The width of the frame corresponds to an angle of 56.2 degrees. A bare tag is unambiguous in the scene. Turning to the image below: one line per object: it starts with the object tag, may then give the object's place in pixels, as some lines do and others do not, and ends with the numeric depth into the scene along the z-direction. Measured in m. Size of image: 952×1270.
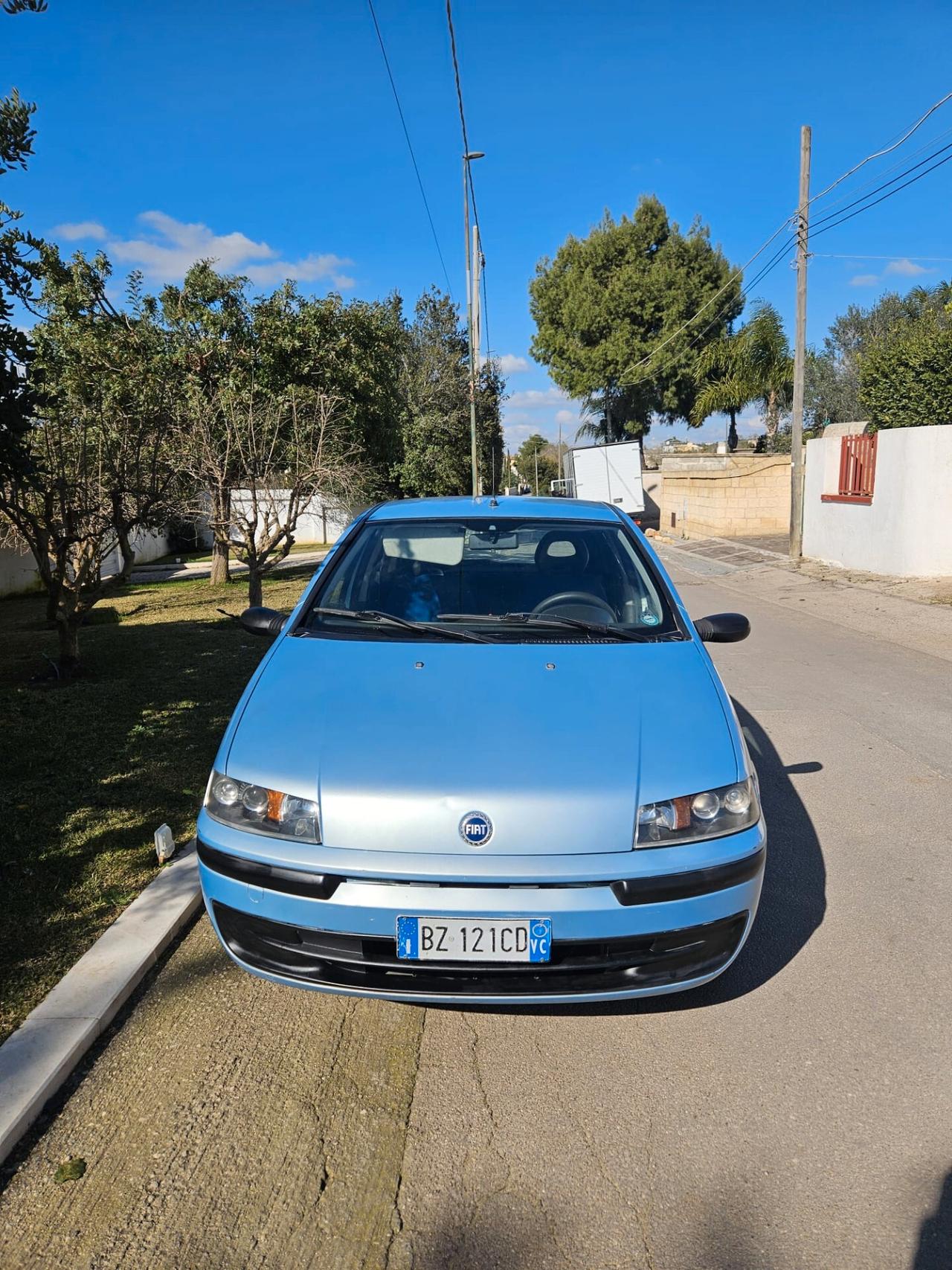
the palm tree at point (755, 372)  28.47
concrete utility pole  17.86
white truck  31.44
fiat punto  2.40
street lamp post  22.51
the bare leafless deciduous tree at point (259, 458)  11.49
